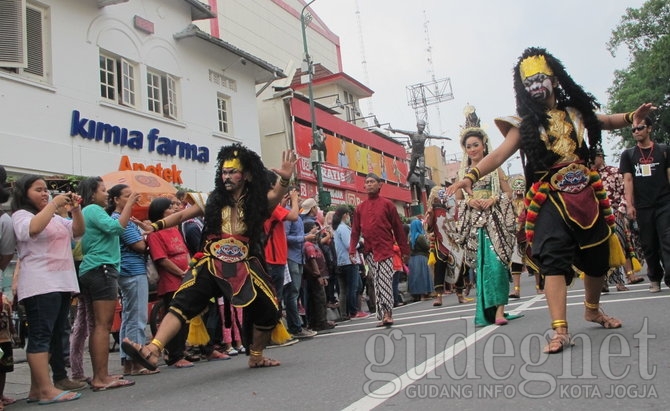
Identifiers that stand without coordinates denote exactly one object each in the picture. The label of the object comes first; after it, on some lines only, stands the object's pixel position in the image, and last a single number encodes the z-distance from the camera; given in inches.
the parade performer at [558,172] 179.5
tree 1386.6
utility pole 805.4
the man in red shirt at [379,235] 313.9
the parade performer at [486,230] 243.4
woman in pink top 191.0
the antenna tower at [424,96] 2309.3
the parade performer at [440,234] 404.2
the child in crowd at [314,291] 345.7
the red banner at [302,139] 1050.1
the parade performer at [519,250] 366.6
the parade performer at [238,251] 203.0
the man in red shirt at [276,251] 283.4
